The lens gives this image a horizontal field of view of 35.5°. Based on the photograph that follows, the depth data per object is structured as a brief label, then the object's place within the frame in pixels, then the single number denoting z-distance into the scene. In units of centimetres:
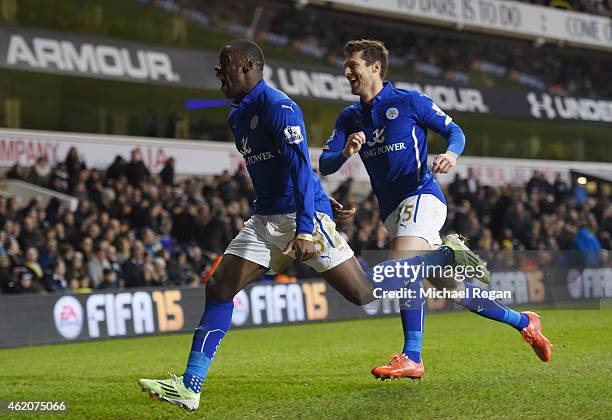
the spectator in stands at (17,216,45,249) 1518
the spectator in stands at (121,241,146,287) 1556
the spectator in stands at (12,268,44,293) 1426
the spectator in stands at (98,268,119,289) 1525
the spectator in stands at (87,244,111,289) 1531
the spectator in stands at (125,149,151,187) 1872
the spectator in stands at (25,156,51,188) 1839
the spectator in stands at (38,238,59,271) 1500
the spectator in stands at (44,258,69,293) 1470
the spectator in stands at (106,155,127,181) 1862
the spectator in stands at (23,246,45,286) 1457
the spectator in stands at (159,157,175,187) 1964
